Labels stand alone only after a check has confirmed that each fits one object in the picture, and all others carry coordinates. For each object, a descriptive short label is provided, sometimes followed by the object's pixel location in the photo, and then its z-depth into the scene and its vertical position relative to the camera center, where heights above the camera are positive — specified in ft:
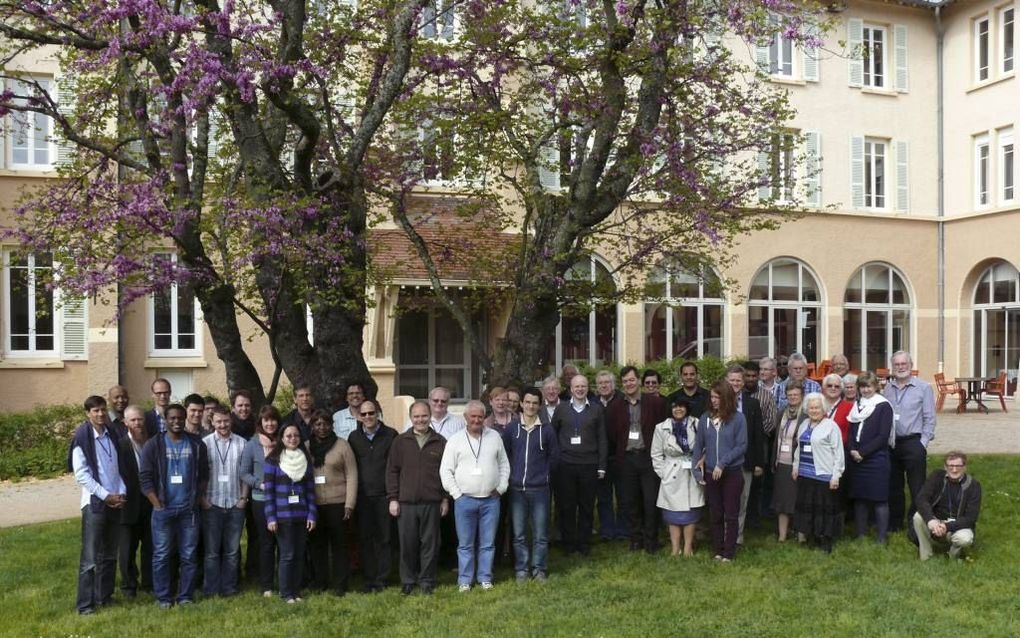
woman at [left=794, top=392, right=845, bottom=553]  30.86 -4.67
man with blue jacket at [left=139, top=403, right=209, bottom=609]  26.61 -4.47
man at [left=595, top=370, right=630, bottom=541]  32.83 -5.62
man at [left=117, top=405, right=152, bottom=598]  26.94 -5.13
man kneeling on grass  29.48 -5.54
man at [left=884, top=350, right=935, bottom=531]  32.37 -3.21
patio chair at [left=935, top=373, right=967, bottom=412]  72.02 -5.21
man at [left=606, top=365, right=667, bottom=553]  31.73 -4.07
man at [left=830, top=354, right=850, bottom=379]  34.32 -1.54
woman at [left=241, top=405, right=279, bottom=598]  27.02 -3.97
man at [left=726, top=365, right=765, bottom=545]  31.71 -3.19
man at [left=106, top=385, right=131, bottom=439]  29.91 -2.24
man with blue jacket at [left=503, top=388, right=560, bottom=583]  29.12 -4.65
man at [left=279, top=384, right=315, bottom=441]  27.96 -2.48
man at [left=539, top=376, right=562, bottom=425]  33.14 -2.37
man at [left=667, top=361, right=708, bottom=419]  32.04 -2.27
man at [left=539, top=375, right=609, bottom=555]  31.42 -3.94
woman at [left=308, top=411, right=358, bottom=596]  27.68 -4.49
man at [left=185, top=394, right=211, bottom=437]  27.76 -2.48
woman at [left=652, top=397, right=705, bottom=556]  30.73 -4.59
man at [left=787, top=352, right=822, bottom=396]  33.81 -1.68
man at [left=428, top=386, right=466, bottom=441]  29.17 -2.75
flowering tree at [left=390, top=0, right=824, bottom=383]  34.71 +7.12
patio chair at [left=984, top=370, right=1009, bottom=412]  73.56 -5.05
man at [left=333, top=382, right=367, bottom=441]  30.09 -2.80
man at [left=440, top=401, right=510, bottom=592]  28.12 -4.53
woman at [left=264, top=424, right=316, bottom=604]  26.89 -4.73
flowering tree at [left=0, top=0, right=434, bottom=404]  30.53 +5.34
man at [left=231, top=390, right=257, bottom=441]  29.17 -2.70
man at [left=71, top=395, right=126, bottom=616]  26.16 -4.45
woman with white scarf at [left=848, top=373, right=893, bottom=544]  31.35 -4.17
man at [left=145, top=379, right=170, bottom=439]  29.43 -2.42
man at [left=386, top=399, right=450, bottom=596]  28.07 -4.77
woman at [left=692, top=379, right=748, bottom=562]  30.30 -4.16
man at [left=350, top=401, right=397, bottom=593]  28.35 -4.93
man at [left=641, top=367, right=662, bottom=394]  32.45 -1.93
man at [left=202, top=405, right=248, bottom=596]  27.32 -4.95
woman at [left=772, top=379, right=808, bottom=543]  32.09 -4.34
